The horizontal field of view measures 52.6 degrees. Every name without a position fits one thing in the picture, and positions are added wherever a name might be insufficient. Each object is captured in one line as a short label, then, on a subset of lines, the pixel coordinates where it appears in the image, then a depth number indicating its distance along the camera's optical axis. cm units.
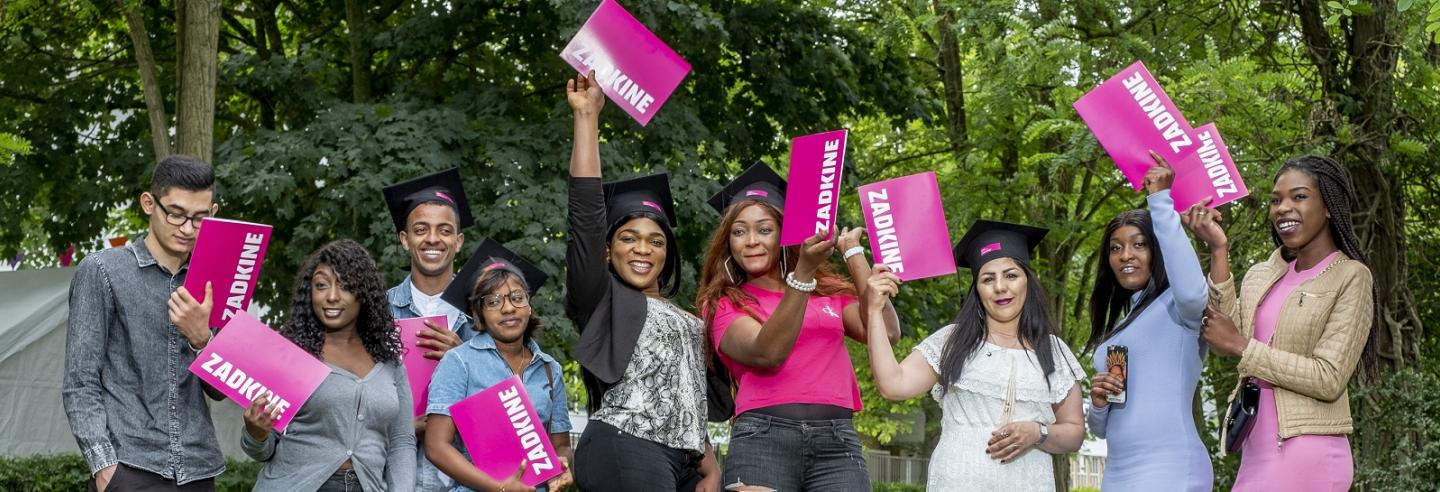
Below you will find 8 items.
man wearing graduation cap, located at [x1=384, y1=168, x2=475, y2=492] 605
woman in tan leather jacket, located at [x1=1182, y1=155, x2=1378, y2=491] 511
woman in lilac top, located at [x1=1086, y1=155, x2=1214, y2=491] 518
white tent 1238
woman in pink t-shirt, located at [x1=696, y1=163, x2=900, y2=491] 486
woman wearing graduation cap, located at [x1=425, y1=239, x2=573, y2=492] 530
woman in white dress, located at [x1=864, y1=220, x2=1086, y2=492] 502
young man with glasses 461
